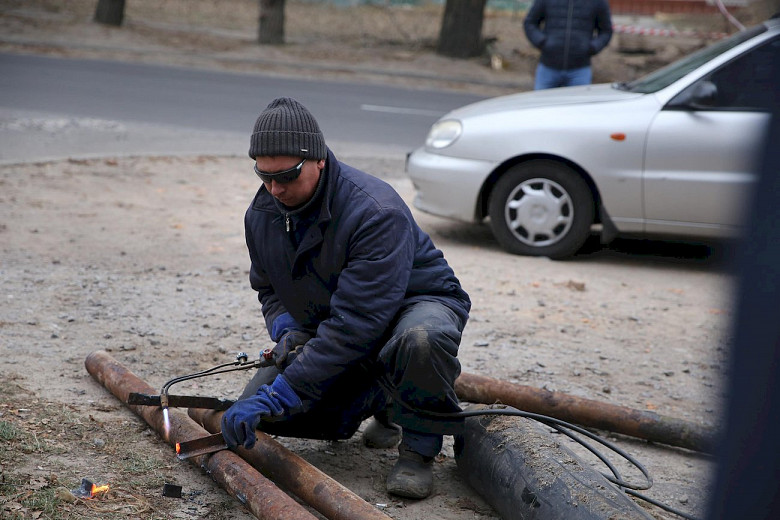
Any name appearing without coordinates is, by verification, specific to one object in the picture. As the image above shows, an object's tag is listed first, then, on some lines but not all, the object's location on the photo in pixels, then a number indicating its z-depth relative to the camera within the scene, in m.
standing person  9.03
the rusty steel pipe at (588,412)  3.76
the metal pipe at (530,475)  2.85
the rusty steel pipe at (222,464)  2.90
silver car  6.25
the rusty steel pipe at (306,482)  2.91
